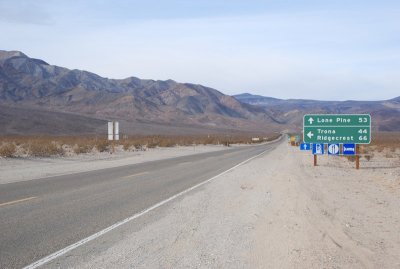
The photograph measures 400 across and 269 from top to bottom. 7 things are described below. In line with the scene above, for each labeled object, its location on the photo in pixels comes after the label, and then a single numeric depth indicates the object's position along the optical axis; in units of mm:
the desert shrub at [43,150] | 34897
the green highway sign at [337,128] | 26031
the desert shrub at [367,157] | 37262
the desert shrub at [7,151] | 31844
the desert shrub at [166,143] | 60162
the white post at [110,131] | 37878
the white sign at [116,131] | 37812
